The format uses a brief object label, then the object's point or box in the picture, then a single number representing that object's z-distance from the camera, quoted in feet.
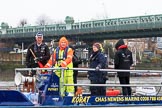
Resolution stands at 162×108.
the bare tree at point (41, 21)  277.07
